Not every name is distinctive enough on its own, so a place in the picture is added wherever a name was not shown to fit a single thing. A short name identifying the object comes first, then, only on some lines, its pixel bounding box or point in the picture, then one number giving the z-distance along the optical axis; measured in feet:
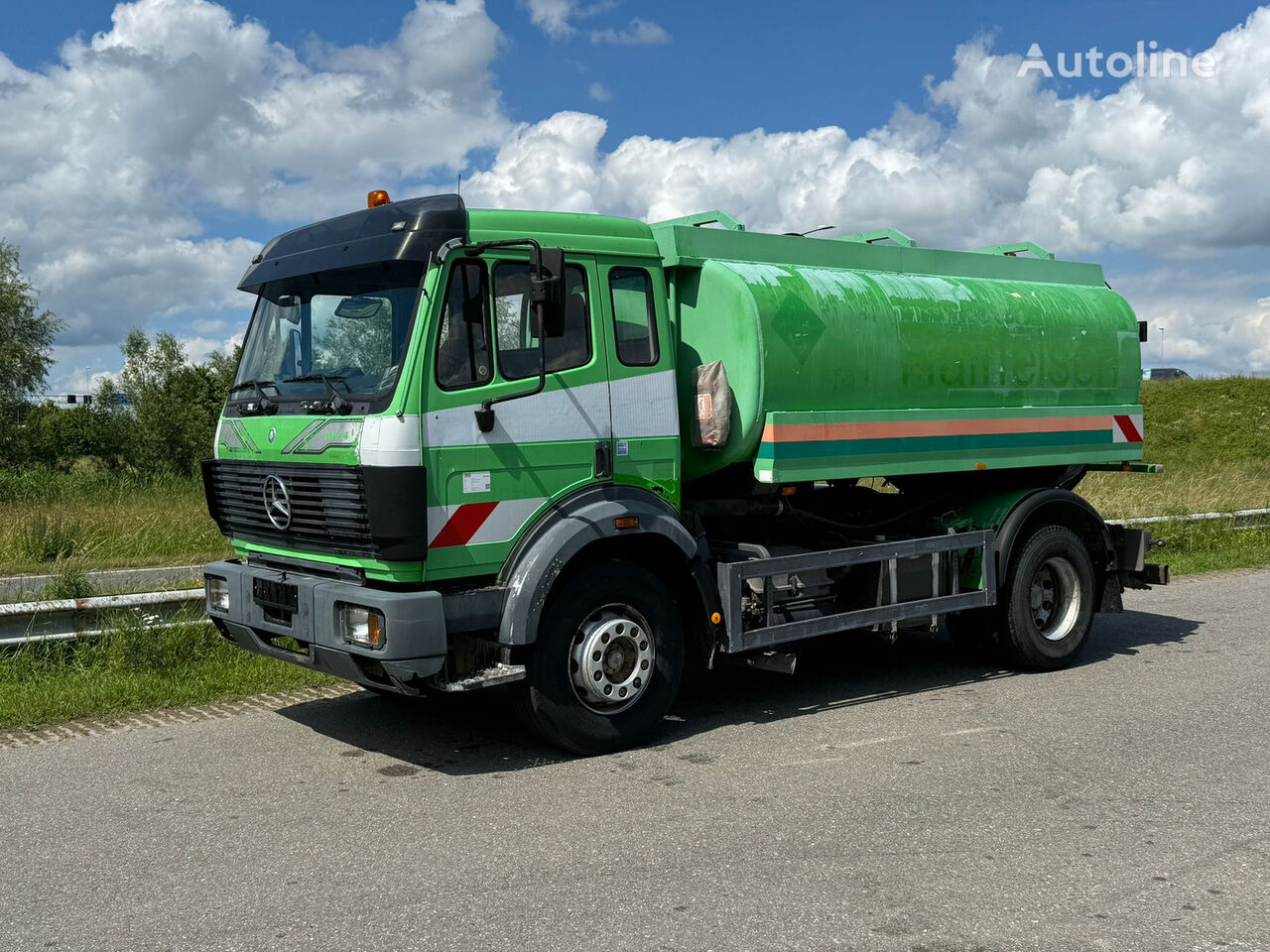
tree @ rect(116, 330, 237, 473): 146.82
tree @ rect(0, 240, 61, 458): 155.94
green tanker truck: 19.35
